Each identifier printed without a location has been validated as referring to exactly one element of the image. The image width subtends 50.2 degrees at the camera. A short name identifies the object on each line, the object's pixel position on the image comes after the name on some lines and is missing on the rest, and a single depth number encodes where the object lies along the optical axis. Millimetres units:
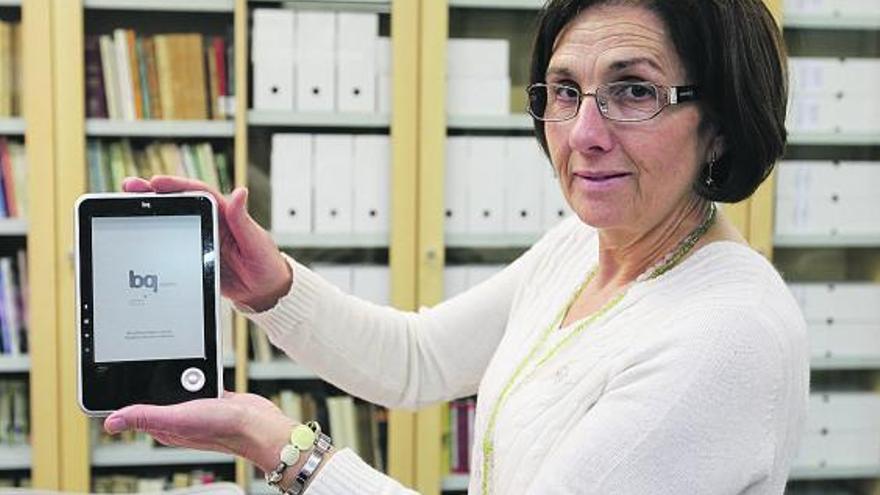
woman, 907
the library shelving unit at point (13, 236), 2564
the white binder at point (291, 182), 2664
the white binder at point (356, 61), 2658
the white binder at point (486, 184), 2736
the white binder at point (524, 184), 2750
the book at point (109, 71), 2611
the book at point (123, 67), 2623
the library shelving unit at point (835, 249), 2863
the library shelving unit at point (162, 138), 2521
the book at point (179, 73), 2646
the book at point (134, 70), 2633
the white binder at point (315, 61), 2641
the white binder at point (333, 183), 2678
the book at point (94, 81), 2592
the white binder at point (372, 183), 2688
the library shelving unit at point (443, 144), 2650
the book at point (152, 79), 2646
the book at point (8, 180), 2598
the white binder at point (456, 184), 2725
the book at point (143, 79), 2641
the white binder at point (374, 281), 2715
